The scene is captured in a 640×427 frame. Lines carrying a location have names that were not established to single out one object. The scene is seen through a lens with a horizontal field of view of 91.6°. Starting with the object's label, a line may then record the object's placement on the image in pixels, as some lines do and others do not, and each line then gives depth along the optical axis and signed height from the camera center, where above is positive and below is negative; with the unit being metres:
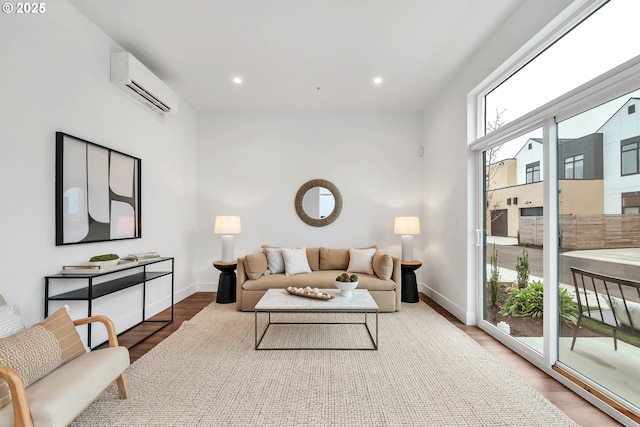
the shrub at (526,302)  2.67 -0.82
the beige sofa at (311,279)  4.06 -0.89
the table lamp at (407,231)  4.61 -0.28
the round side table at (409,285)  4.52 -1.07
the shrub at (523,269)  2.81 -0.53
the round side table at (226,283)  4.46 -1.02
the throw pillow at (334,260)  4.73 -0.73
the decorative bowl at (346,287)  3.25 -0.78
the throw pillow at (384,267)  4.14 -0.73
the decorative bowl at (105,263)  2.67 -0.44
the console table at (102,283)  2.43 -0.67
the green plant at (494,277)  3.27 -0.70
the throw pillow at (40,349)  1.52 -0.73
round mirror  5.16 +0.17
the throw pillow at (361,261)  4.44 -0.70
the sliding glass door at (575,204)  1.89 +0.06
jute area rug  1.90 -1.26
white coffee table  2.86 -0.88
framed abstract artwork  2.58 +0.19
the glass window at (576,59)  1.93 +1.13
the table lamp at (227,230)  4.57 -0.26
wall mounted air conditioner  3.10 +1.41
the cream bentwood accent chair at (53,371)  1.38 -0.87
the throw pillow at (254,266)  4.12 -0.71
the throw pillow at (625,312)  1.83 -0.61
